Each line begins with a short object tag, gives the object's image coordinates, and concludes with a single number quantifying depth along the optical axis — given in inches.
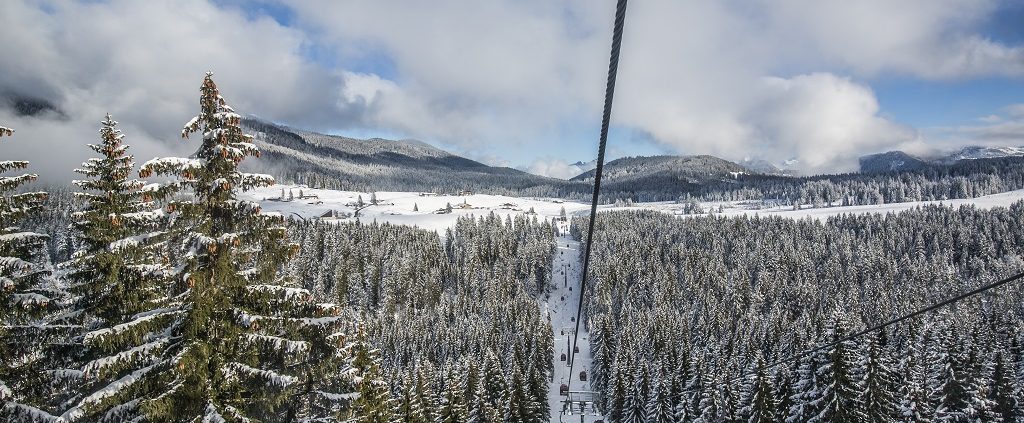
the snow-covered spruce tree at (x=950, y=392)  1321.4
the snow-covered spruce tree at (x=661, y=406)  1620.3
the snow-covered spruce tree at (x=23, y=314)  420.5
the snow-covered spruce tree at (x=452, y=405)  1272.1
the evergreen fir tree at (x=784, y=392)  1242.0
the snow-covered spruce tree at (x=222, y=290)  366.3
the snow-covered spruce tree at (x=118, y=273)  366.3
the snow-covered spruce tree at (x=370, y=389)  754.8
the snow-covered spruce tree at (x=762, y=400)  1157.3
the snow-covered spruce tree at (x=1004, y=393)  1382.9
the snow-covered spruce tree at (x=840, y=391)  1062.4
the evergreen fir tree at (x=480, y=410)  1473.9
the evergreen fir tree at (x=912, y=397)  1259.2
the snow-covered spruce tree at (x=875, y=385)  1157.7
